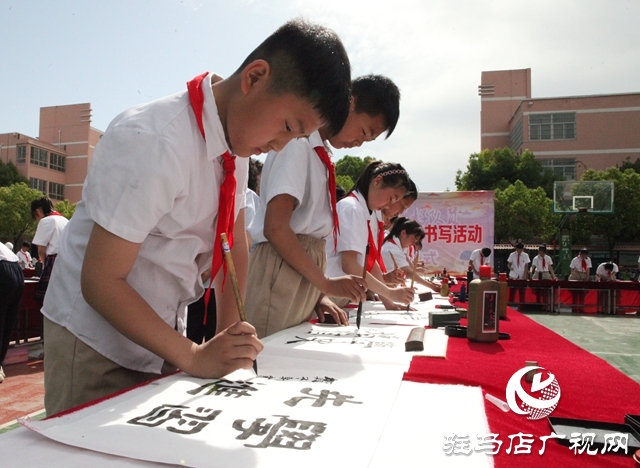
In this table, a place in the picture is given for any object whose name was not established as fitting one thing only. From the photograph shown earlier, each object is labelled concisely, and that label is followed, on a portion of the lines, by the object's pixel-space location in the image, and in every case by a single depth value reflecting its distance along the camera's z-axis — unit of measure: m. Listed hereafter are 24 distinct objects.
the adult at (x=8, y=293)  3.44
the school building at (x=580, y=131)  28.83
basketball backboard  14.54
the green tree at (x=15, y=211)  24.66
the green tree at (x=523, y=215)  23.25
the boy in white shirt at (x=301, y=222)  1.54
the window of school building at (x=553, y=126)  29.41
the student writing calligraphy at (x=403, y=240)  4.48
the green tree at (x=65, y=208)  28.16
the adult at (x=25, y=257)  11.10
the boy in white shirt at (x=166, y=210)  0.79
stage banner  9.55
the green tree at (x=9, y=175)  28.50
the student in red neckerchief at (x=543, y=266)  11.39
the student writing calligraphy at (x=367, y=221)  2.24
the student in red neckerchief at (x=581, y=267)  12.00
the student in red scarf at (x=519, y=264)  11.46
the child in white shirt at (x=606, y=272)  12.08
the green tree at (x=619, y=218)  22.80
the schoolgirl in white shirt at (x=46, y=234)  4.21
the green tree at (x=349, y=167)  28.94
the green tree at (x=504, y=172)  27.08
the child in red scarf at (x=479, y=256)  9.03
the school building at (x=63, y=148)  32.88
